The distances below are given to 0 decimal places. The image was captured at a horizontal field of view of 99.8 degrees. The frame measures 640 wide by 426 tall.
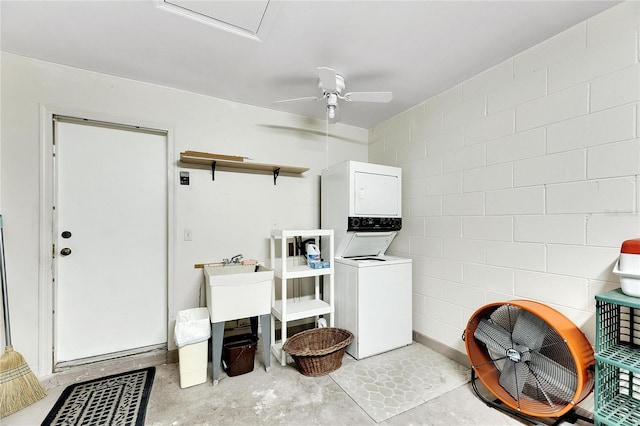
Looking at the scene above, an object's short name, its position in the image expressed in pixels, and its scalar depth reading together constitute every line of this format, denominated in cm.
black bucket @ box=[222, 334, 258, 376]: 216
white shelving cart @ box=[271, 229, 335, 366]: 234
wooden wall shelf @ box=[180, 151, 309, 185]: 238
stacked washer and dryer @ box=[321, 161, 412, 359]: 245
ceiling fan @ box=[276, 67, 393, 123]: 188
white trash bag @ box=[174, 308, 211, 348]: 201
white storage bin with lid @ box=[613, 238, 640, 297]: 130
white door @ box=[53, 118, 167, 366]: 221
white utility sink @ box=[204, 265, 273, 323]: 205
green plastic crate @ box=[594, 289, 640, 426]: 132
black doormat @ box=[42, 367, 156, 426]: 169
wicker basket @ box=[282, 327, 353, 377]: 212
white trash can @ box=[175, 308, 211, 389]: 202
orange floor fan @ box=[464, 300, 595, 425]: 150
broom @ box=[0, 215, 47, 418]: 175
